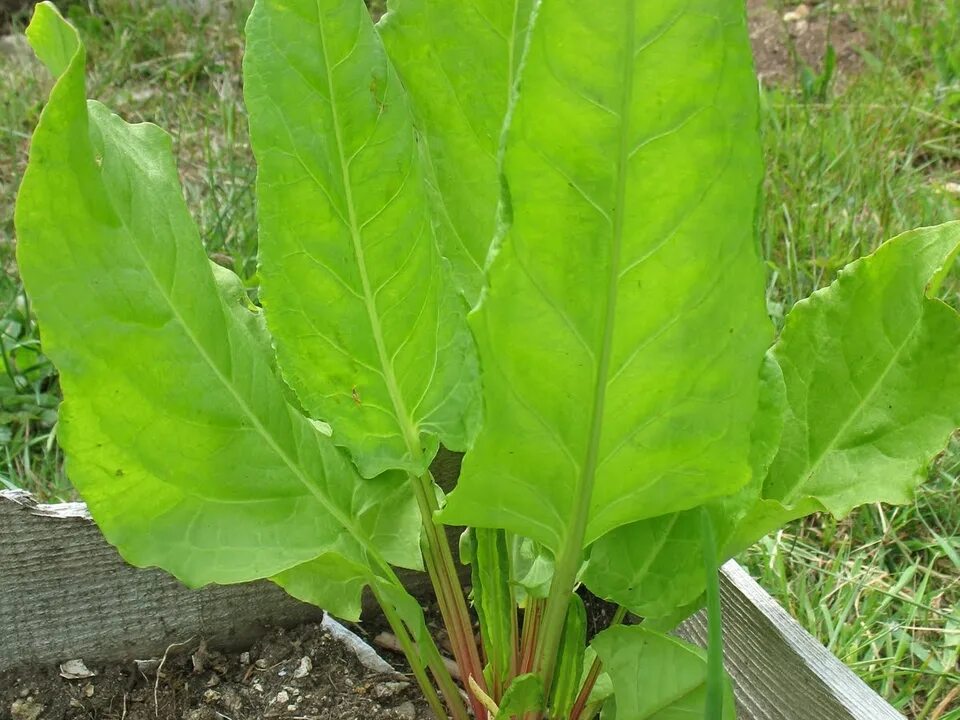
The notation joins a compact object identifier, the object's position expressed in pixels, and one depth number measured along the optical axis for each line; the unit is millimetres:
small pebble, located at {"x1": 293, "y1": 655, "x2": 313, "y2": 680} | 1030
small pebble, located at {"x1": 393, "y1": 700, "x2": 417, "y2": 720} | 982
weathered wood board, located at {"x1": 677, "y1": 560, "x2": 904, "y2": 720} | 784
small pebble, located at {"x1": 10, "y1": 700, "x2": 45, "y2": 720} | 975
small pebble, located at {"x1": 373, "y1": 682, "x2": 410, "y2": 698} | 1011
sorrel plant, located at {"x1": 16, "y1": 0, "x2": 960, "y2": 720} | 528
